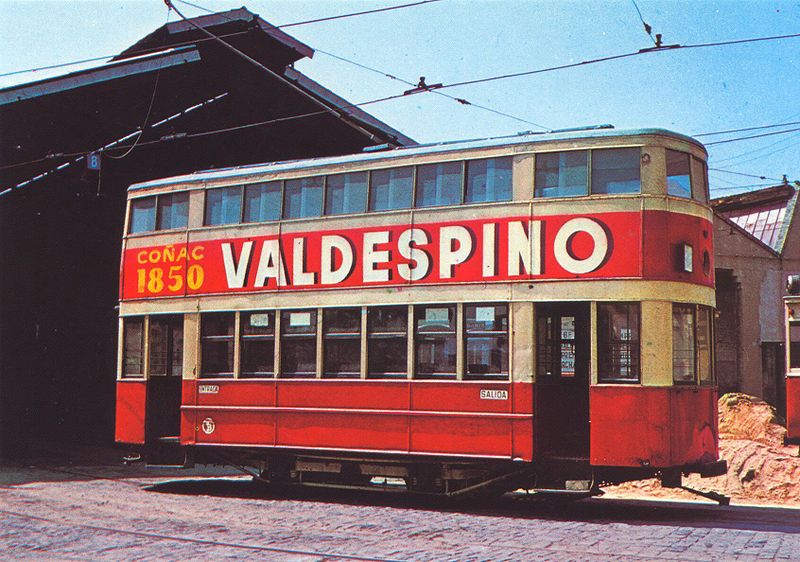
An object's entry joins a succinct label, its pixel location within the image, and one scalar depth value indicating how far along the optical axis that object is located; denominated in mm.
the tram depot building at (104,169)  20797
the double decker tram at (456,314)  11461
